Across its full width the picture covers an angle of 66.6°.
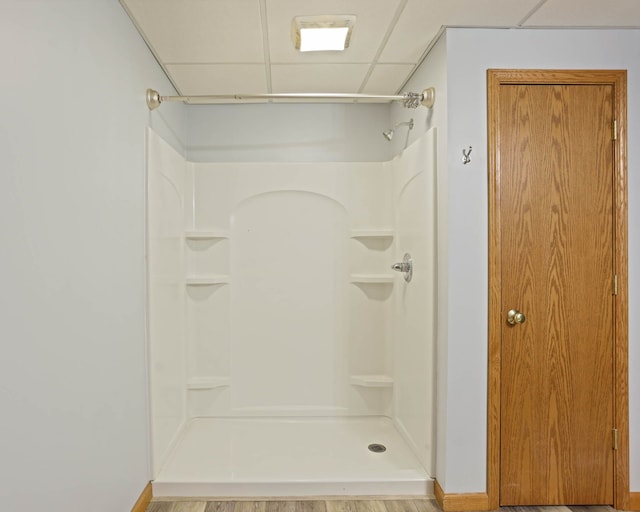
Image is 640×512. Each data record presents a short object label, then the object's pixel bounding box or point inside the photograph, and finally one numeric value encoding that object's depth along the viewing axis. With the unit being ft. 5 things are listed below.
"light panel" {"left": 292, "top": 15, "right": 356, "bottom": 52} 7.40
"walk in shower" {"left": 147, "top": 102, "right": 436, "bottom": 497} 11.53
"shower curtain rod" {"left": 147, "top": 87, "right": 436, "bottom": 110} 8.32
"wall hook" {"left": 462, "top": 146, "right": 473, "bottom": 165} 7.76
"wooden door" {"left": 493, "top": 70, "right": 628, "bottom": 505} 7.82
